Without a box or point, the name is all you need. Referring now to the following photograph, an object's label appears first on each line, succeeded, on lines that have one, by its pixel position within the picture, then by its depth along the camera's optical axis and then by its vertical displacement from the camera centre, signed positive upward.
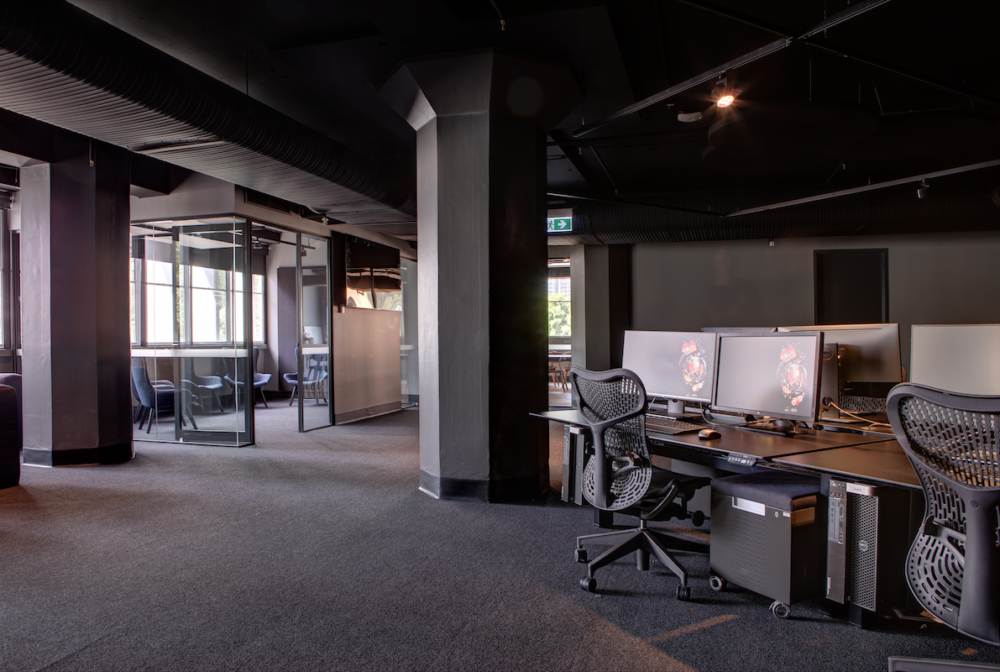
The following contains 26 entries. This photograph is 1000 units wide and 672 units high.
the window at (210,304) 6.71 +0.25
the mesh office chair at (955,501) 1.63 -0.54
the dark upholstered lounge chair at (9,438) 4.74 -0.95
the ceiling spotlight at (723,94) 3.91 +1.61
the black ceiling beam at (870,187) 5.47 +1.50
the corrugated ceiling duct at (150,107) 2.95 +1.38
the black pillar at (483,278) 4.41 +0.37
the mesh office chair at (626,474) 2.82 -0.78
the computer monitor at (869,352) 3.48 -0.18
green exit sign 8.12 +1.43
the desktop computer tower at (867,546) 2.35 -0.94
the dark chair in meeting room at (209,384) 6.77 -0.72
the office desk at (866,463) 2.17 -0.60
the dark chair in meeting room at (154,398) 6.94 -0.93
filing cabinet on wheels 2.53 -0.99
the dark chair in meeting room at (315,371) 10.07 -0.84
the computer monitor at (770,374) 3.00 -0.29
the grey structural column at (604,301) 9.49 +0.39
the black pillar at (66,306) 5.53 +0.19
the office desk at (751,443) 2.67 -0.62
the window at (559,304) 15.60 +0.55
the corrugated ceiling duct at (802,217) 7.15 +1.42
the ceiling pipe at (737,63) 2.91 +1.60
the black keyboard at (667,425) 3.26 -0.61
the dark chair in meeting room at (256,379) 6.68 -0.74
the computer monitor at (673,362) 3.60 -0.25
